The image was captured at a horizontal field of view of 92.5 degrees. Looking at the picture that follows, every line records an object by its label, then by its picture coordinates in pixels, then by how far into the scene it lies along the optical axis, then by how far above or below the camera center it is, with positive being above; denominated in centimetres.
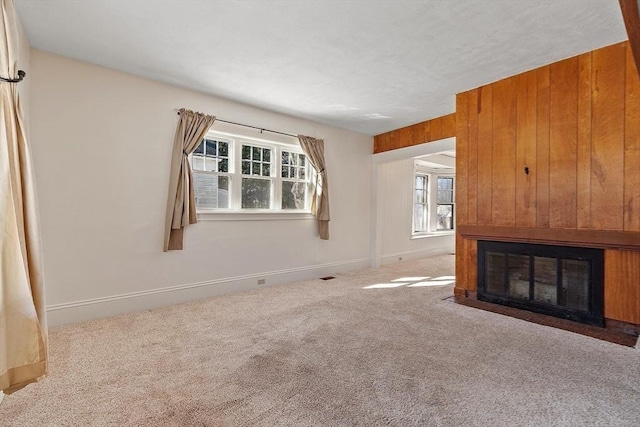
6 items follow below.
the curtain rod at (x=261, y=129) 400 +121
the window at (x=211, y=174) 389 +52
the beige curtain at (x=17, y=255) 141 -20
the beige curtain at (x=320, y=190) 495 +39
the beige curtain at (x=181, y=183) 349 +35
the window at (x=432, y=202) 757 +31
